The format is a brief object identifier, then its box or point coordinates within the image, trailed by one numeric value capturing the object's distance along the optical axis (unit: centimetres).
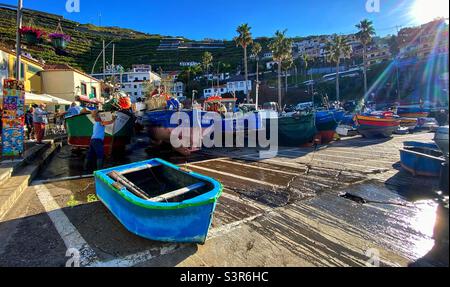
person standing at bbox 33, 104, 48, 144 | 1120
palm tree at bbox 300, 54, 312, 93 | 8318
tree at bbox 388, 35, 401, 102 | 6988
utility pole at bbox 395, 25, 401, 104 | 5706
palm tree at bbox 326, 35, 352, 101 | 5294
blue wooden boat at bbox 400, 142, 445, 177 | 696
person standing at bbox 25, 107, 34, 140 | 1390
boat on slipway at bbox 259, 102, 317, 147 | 1324
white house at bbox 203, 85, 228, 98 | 7620
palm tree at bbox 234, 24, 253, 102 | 4219
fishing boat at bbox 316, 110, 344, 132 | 1434
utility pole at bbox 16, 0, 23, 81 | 909
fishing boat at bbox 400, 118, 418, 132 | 2305
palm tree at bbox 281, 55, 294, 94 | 5682
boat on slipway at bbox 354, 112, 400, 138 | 1587
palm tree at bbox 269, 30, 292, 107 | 4291
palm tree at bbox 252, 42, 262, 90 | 5250
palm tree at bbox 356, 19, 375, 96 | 4666
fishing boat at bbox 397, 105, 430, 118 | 2596
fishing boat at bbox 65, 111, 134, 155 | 1073
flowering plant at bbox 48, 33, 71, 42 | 963
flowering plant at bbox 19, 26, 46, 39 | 941
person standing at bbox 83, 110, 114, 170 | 830
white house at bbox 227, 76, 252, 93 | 7962
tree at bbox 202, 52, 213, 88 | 8350
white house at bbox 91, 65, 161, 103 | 8006
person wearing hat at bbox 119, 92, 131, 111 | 1149
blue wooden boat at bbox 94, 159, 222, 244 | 337
